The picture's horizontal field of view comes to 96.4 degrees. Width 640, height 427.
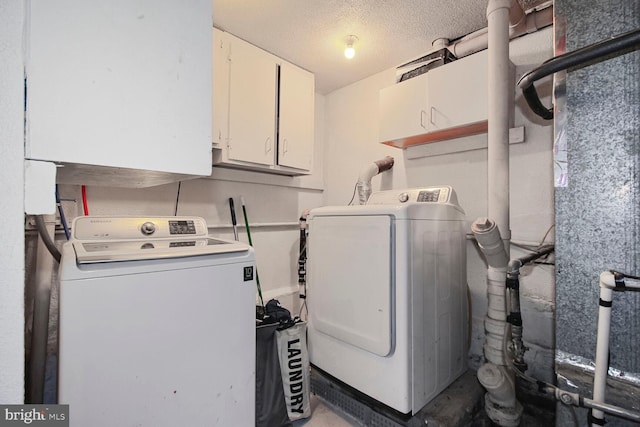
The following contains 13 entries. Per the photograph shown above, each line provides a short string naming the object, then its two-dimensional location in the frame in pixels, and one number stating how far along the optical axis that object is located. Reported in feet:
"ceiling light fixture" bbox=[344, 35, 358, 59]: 7.33
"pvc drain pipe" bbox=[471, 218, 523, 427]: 5.04
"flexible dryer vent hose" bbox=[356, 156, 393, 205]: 8.14
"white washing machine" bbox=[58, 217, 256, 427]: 3.10
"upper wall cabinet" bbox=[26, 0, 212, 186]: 2.38
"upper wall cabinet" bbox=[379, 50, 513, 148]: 6.19
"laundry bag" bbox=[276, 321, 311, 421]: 5.83
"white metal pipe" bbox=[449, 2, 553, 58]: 5.83
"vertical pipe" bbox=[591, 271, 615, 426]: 2.83
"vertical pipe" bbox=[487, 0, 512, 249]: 5.65
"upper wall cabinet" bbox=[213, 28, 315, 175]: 7.00
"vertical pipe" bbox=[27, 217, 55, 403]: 4.66
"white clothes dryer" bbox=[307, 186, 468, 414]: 5.00
